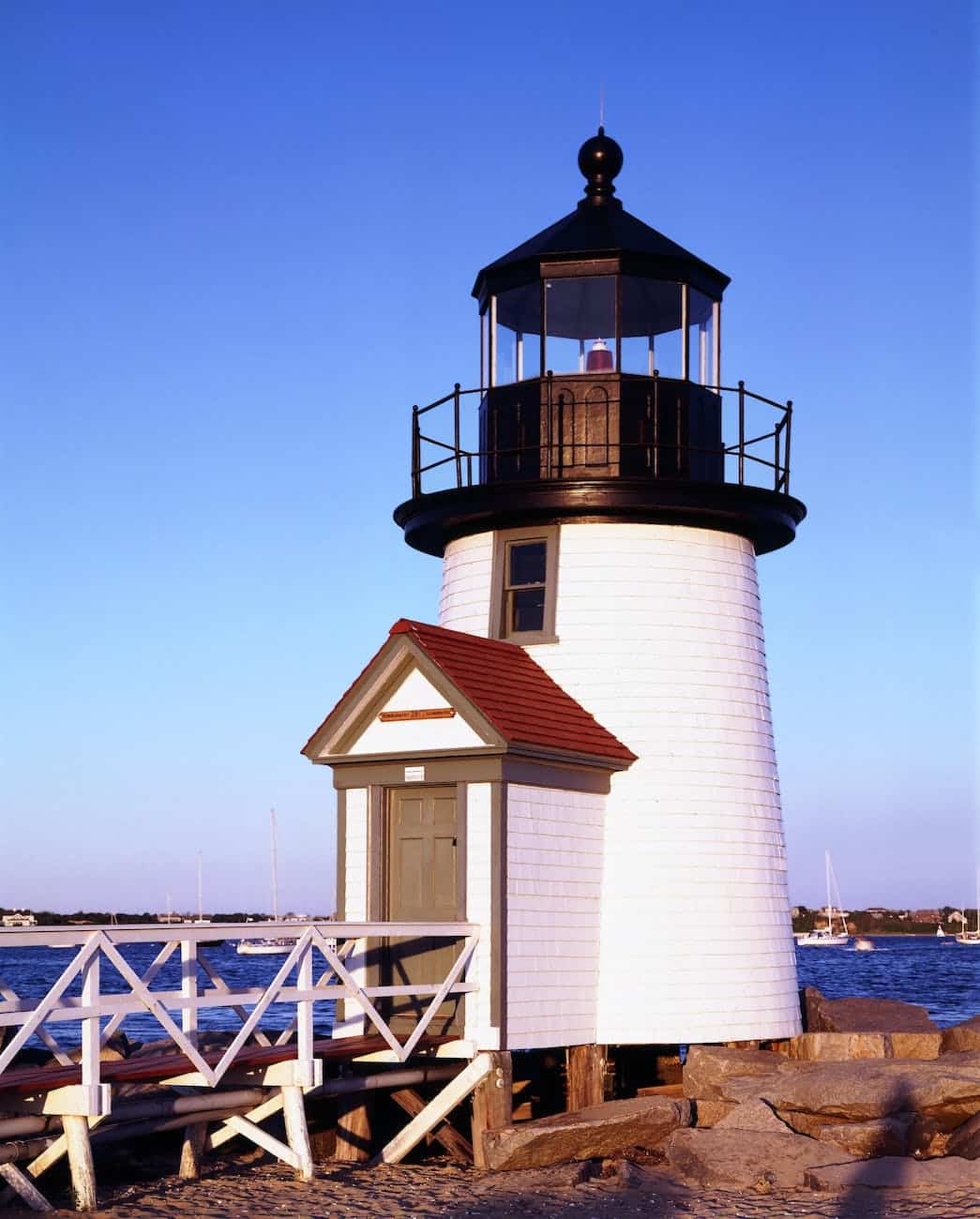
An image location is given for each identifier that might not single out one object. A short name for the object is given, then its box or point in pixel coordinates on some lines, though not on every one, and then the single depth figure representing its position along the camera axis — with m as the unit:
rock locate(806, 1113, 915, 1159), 14.46
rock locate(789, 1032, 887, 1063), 17.38
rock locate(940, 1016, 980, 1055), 18.20
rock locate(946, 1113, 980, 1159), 14.33
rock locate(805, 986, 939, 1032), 19.03
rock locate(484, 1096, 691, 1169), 14.84
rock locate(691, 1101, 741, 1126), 16.06
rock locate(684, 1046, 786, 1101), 16.41
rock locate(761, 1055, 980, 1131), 14.83
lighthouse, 16.22
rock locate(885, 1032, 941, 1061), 17.50
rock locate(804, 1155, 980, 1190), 13.41
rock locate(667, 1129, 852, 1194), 13.89
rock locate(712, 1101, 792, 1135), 14.74
